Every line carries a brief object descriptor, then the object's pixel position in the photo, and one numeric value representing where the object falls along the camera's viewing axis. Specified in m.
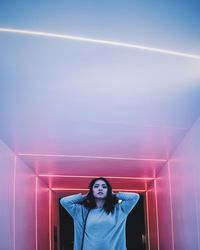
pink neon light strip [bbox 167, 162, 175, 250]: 5.14
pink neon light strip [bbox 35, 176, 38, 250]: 5.48
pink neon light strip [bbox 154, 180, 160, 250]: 5.92
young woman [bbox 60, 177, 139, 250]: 3.99
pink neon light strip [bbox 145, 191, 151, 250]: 6.52
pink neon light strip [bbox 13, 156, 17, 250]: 4.45
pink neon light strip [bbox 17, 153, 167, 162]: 5.00
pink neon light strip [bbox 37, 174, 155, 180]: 5.71
